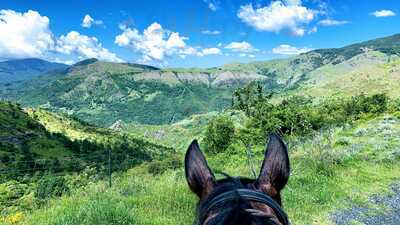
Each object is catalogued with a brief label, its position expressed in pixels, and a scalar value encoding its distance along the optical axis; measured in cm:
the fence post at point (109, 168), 1127
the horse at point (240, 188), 118
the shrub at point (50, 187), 1107
